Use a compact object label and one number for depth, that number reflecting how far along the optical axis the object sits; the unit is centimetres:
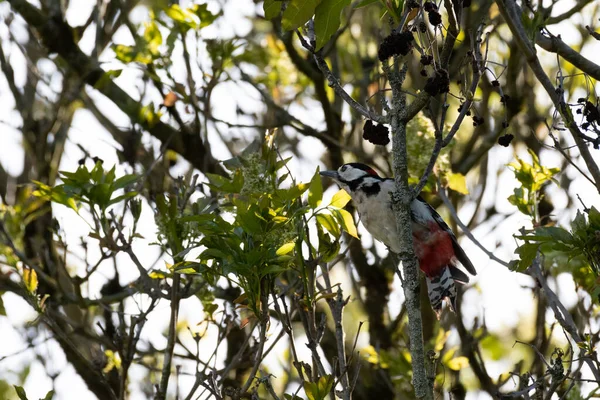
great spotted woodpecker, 837
